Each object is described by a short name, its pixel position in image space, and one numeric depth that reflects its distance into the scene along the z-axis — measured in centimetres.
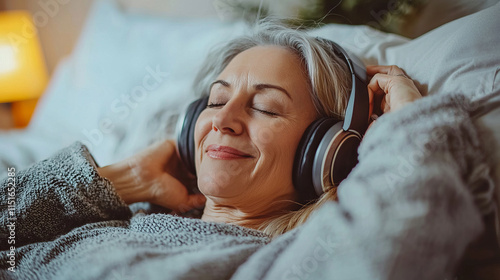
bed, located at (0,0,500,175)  89
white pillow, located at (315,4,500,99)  82
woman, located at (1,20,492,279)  59
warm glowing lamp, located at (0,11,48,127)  240
